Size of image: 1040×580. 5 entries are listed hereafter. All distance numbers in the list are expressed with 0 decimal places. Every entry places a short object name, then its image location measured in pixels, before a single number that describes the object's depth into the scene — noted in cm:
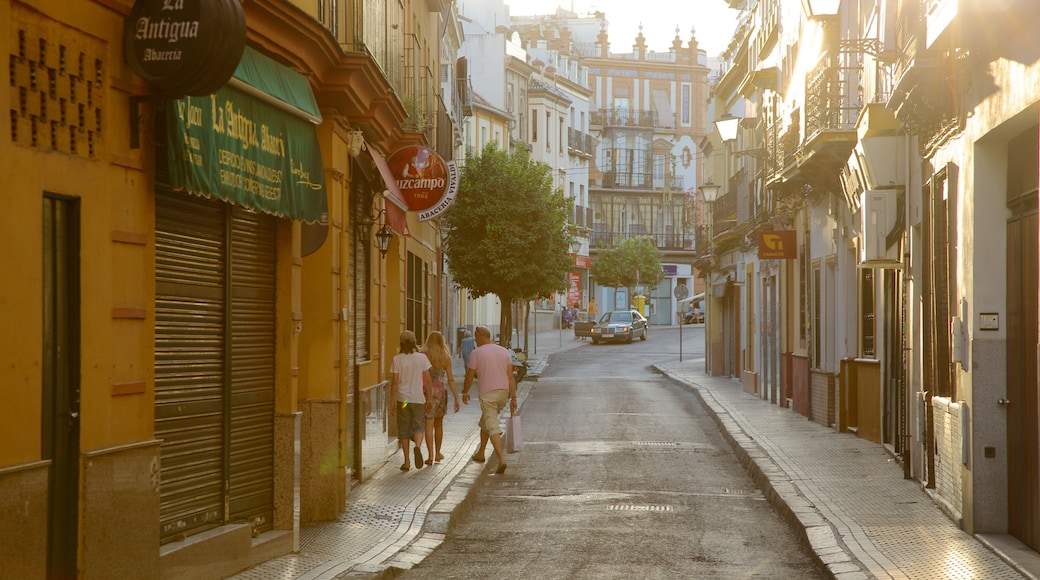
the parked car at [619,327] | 6341
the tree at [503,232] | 4022
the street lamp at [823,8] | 2091
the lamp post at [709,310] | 4097
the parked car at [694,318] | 8361
